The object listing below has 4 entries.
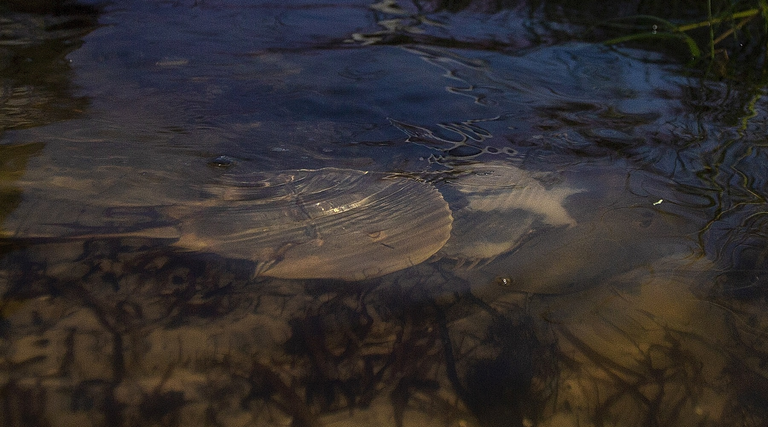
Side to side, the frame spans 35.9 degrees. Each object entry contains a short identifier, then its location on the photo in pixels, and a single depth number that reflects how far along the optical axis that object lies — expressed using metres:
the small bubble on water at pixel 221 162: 0.65
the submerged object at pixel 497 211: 0.59
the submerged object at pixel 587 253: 0.57
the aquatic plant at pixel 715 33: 0.84
